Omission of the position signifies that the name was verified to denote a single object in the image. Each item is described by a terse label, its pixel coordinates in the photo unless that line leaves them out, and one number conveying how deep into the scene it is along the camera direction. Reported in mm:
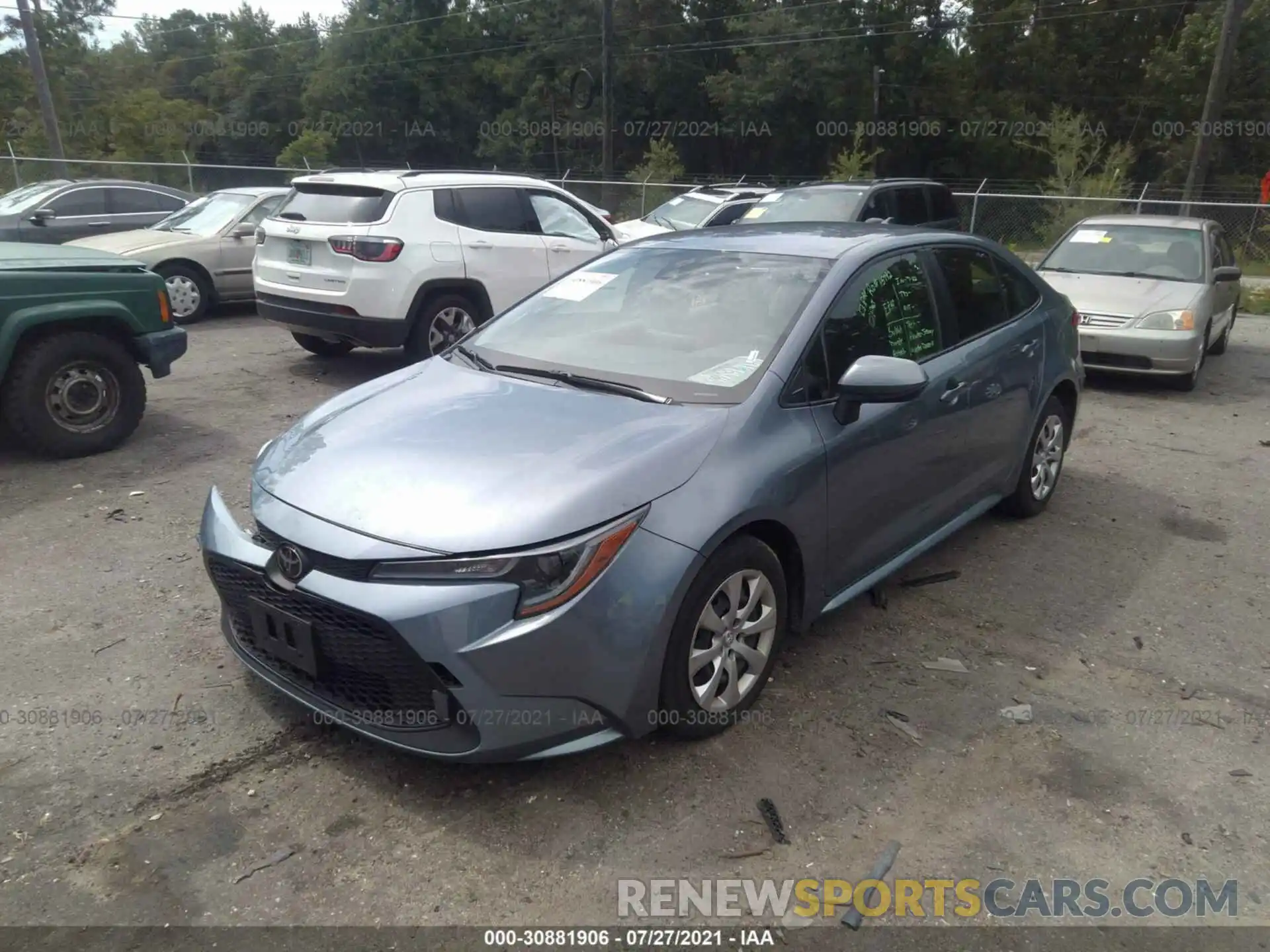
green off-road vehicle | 5824
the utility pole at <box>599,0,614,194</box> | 27250
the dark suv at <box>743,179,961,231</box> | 10125
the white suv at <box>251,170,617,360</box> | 7820
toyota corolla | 2775
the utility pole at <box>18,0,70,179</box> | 21031
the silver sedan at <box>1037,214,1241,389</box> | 8781
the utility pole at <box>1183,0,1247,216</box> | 18031
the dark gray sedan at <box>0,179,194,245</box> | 12031
